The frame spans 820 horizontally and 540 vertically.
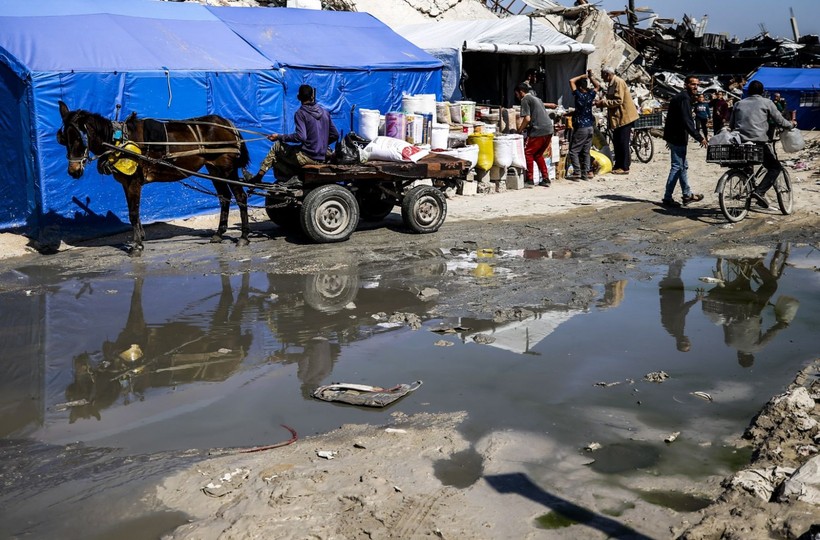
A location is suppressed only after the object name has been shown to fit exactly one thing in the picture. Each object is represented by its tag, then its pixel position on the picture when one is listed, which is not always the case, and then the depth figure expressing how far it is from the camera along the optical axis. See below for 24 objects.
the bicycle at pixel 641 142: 20.42
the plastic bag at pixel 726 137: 12.90
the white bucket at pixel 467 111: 16.97
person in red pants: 16.62
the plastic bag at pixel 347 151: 11.96
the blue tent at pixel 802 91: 29.23
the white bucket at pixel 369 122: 15.14
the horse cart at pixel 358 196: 11.77
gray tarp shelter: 20.56
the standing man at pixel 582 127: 17.20
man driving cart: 11.61
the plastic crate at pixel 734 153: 12.72
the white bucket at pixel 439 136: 15.30
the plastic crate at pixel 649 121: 19.81
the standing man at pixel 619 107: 17.92
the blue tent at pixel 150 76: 12.30
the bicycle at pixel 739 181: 12.78
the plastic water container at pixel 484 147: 16.30
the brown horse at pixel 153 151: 10.90
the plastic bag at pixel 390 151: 12.48
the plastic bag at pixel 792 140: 12.89
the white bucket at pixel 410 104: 16.02
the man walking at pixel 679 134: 14.09
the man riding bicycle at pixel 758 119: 12.85
